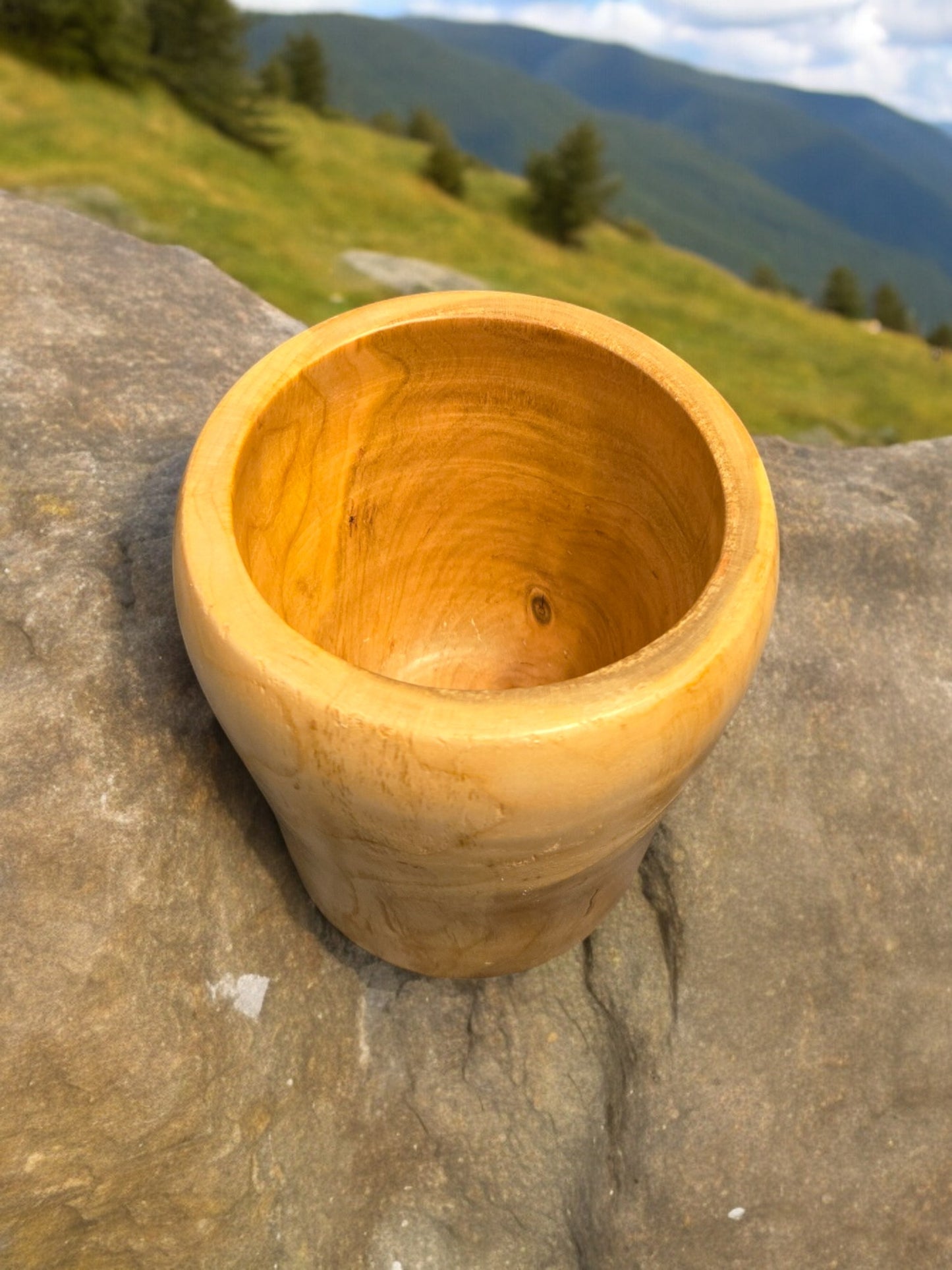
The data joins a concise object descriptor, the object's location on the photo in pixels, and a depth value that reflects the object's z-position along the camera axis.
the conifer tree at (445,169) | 17.30
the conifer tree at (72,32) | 13.40
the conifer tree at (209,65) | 15.45
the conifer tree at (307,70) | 22.77
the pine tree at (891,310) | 28.94
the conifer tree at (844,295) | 27.28
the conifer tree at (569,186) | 18.22
